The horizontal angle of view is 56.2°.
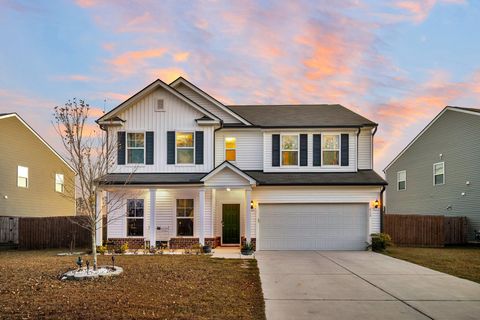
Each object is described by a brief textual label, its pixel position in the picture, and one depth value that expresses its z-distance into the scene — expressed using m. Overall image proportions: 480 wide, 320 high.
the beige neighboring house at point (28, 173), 25.39
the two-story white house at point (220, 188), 20.78
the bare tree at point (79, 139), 12.75
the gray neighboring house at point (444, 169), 24.25
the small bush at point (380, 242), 20.25
